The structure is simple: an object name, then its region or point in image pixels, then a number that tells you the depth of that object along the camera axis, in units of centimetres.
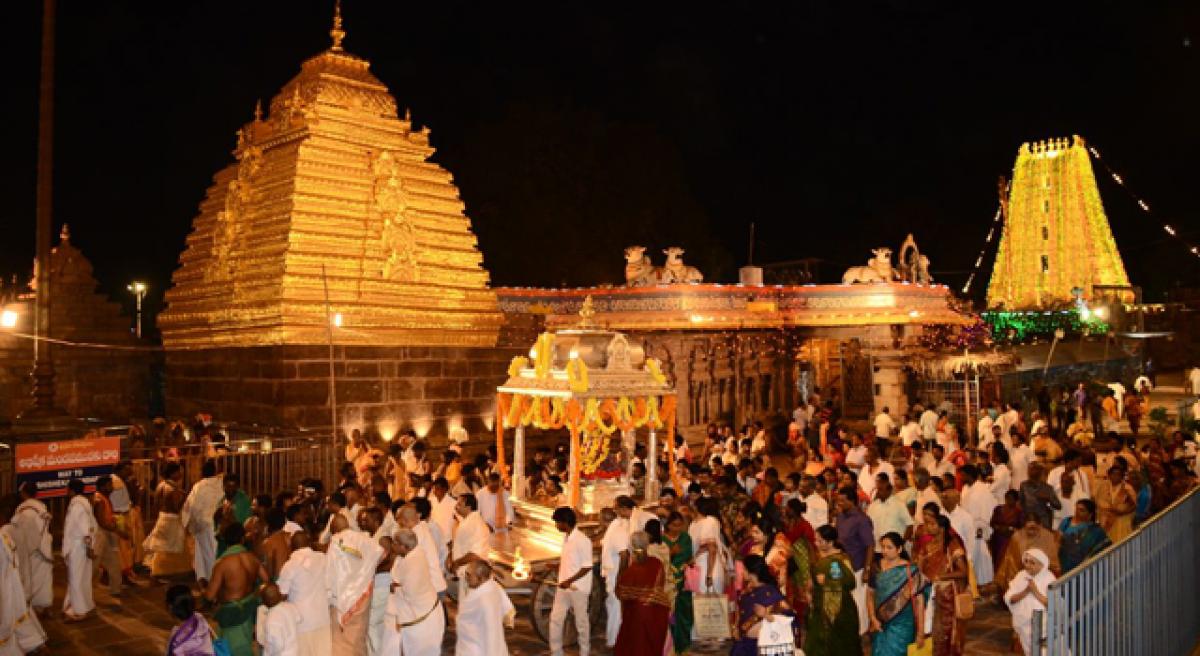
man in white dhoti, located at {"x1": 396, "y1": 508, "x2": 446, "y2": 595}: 660
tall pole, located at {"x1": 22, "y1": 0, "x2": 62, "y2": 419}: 1278
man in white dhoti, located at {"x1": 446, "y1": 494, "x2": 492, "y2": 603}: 740
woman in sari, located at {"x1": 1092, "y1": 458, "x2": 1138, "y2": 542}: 912
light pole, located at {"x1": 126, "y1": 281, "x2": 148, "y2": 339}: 2589
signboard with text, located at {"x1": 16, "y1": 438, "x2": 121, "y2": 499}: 925
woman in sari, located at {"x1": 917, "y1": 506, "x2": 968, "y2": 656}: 639
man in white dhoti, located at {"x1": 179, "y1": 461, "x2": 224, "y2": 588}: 909
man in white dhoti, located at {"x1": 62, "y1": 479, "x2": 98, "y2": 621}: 808
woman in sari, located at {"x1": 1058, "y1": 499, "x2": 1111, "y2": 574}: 752
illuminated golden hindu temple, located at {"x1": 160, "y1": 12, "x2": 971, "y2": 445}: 1403
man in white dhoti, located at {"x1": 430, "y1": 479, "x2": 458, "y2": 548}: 873
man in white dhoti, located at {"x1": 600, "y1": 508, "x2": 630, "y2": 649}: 730
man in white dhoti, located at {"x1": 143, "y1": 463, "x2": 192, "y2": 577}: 929
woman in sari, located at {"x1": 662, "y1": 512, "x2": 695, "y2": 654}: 721
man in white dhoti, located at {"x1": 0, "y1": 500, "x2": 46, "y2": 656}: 683
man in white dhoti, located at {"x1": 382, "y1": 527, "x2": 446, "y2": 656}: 639
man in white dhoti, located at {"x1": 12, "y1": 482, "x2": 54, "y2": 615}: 778
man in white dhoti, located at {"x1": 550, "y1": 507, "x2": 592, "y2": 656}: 695
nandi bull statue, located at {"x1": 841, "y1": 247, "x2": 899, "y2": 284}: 2319
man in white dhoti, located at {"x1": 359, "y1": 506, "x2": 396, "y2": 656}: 677
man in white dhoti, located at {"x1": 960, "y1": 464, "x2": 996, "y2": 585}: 921
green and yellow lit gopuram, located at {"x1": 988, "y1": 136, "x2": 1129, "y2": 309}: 4828
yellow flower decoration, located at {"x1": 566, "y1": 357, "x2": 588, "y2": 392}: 918
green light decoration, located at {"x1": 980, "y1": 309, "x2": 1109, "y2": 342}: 3591
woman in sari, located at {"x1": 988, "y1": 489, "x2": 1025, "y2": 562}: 865
